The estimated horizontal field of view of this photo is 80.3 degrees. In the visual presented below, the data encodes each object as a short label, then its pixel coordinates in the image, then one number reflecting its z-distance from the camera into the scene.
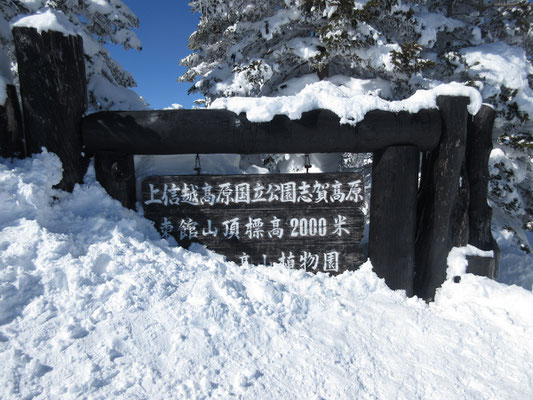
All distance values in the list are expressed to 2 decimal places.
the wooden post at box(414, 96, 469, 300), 3.38
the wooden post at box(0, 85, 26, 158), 3.08
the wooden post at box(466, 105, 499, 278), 3.66
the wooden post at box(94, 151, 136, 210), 3.31
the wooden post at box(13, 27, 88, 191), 3.06
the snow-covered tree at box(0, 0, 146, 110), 4.68
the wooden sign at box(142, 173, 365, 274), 3.38
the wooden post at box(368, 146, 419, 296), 3.37
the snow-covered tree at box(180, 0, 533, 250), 6.16
